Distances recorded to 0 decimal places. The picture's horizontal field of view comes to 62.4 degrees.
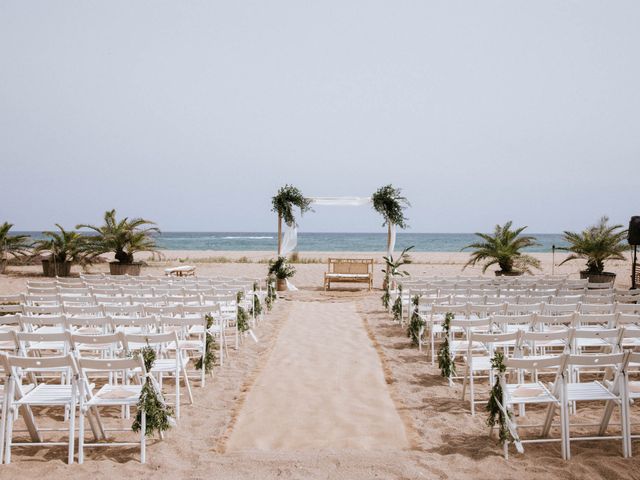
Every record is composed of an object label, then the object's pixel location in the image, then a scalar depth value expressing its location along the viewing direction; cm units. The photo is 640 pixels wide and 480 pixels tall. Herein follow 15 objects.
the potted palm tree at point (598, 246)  1470
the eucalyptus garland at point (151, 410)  404
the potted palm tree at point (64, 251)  1747
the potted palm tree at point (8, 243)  1784
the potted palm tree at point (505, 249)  1598
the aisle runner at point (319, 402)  440
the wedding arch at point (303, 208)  1571
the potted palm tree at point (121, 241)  1759
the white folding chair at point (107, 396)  393
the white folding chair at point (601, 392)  400
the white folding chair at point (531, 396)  401
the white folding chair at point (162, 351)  471
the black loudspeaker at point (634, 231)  1330
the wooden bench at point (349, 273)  1543
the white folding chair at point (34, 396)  390
